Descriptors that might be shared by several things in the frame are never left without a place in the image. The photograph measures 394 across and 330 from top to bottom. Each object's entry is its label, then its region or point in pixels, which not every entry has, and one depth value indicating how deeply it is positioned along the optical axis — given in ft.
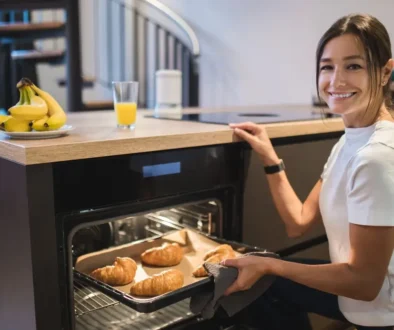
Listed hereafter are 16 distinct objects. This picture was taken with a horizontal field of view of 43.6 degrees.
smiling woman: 3.37
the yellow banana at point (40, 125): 3.52
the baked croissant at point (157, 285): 3.59
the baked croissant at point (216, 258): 4.00
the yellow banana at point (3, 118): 3.52
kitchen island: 3.19
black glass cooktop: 5.08
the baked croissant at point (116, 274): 3.81
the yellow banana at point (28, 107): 3.50
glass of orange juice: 4.24
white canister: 6.41
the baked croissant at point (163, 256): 4.28
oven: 3.45
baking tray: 3.27
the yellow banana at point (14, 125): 3.51
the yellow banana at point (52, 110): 3.57
